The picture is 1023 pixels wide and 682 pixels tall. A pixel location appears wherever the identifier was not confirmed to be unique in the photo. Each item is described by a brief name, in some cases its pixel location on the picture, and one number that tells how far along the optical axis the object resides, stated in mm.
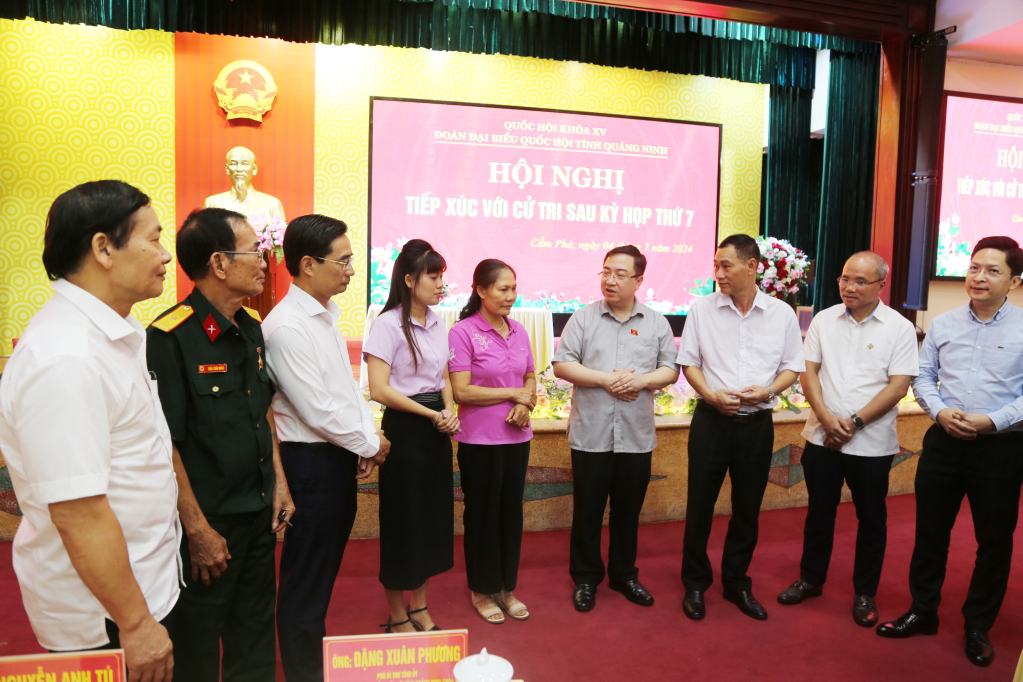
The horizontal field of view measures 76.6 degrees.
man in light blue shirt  2332
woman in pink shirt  2486
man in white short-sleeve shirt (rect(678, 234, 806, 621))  2643
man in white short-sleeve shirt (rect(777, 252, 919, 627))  2613
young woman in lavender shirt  2242
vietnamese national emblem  5922
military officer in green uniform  1457
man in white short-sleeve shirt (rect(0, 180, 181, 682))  960
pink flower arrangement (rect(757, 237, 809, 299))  4470
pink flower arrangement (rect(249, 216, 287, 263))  4543
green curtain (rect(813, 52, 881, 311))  6715
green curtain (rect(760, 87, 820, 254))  7629
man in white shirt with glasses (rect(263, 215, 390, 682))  1802
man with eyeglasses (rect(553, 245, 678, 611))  2674
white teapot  855
